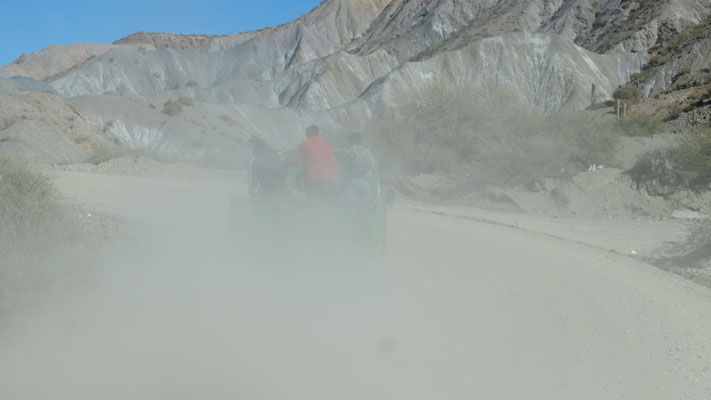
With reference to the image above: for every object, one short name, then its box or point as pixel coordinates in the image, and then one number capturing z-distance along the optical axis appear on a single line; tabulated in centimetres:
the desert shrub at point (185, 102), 6525
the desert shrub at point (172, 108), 6231
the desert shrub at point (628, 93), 6636
